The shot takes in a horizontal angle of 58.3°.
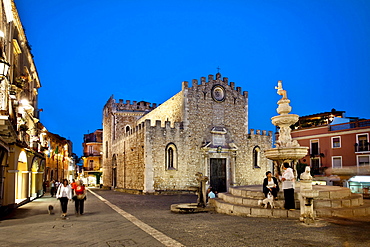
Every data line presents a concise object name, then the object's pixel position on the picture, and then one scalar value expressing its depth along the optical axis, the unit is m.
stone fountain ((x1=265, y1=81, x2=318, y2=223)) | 11.56
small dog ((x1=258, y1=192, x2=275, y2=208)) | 10.65
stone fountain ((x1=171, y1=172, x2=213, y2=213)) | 12.73
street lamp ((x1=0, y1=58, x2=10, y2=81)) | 8.51
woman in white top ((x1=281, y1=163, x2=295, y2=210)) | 10.12
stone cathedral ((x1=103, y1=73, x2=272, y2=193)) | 26.17
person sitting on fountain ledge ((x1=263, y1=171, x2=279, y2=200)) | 10.68
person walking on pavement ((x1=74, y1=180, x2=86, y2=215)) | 12.80
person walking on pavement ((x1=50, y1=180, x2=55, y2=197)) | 26.07
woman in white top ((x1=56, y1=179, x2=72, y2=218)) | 11.98
